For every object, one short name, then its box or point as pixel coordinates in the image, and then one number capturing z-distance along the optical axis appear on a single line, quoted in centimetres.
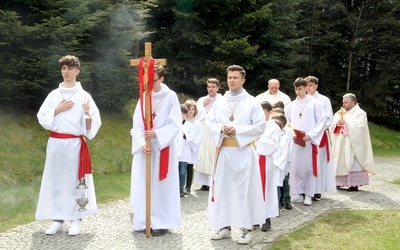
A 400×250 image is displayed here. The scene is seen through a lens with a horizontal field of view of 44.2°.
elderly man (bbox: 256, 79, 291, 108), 1045
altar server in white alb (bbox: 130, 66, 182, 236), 671
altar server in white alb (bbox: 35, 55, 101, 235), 658
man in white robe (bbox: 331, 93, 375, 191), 1131
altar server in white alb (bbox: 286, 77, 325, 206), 945
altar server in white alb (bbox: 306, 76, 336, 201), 974
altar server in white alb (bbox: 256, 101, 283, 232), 713
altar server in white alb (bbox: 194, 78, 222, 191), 1043
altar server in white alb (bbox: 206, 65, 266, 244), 638
